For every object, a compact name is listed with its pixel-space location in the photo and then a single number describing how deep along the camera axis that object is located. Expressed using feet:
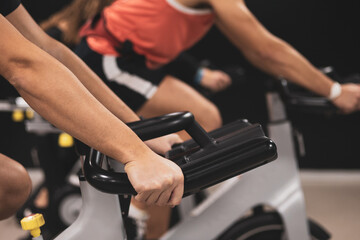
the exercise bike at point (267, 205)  6.60
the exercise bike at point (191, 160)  4.65
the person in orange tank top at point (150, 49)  7.06
